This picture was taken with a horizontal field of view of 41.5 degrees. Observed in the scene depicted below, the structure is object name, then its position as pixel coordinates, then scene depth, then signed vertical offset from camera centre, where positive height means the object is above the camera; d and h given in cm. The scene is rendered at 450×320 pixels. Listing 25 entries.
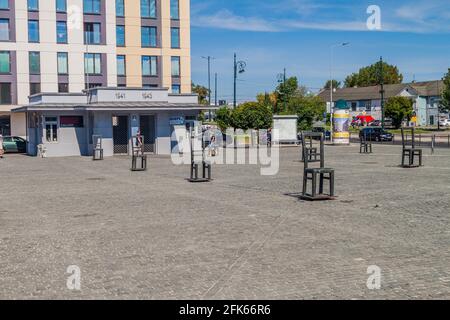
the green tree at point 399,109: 8125 +153
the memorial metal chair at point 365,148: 3669 -172
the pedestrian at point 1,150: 3768 -186
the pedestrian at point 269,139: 4791 -151
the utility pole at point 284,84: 6244 +418
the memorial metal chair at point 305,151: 1556 -80
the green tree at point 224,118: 5666 +24
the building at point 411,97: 10769 +382
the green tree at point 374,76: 13325 +1014
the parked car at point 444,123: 9181 -49
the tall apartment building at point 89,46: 5806 +777
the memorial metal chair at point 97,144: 3516 -142
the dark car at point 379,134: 5631 -135
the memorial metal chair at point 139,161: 2570 -183
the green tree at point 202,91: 11798 +605
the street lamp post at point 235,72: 6425 +533
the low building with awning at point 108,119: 3681 +11
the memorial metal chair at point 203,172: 2051 -180
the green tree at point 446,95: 7875 +329
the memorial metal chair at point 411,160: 2469 -169
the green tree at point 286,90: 6894 +358
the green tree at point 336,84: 15845 +981
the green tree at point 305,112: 5727 +80
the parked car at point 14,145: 4325 -173
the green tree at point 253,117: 5212 +30
